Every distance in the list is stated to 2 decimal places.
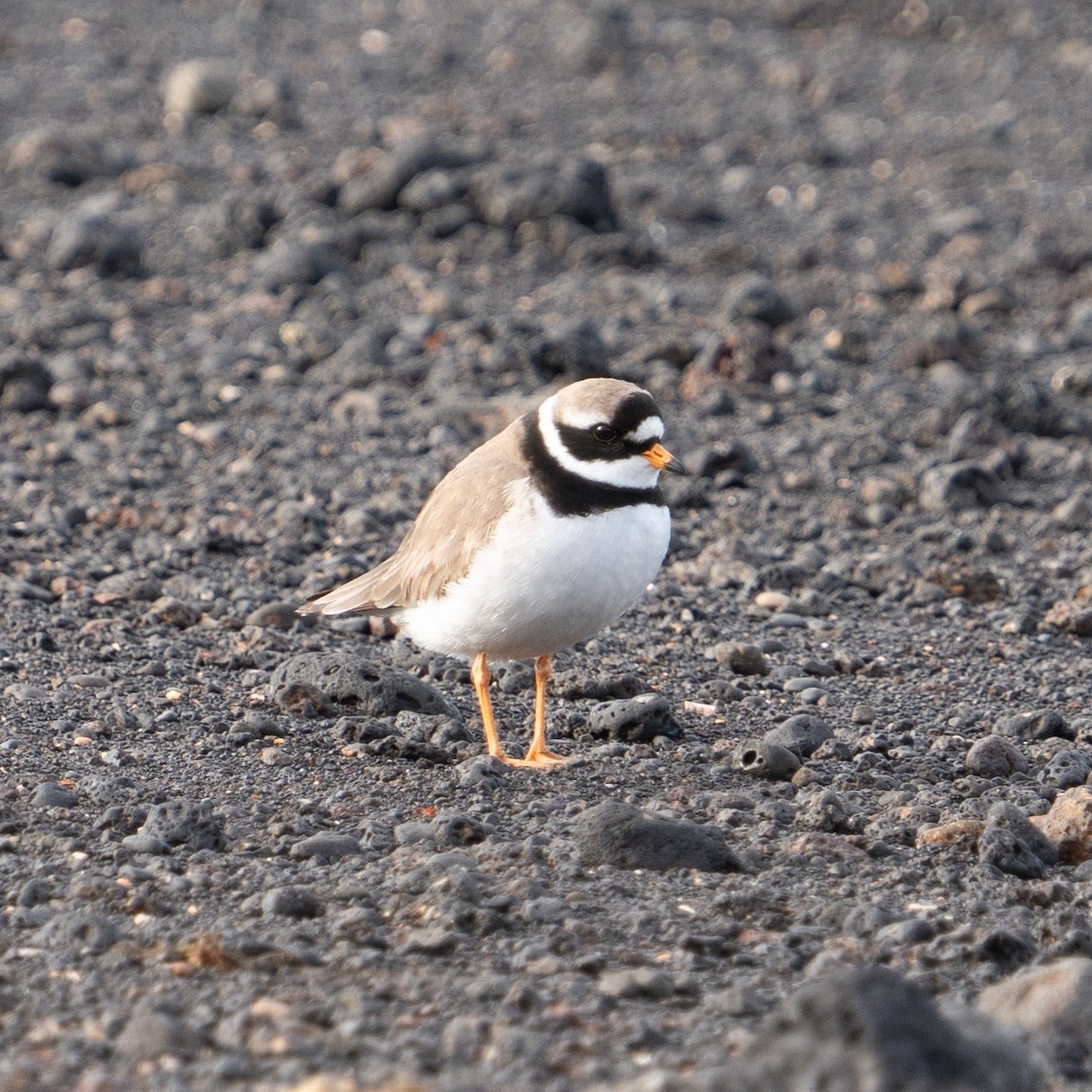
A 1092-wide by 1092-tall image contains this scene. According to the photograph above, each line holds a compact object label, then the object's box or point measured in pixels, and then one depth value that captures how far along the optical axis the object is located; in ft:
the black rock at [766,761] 38.19
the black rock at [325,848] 32.94
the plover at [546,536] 36.76
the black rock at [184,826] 33.19
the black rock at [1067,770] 37.63
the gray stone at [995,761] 38.55
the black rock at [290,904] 30.40
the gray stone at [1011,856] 33.04
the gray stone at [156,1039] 25.59
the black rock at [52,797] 34.63
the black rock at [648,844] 32.94
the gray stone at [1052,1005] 26.30
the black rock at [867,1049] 21.57
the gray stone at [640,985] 27.68
